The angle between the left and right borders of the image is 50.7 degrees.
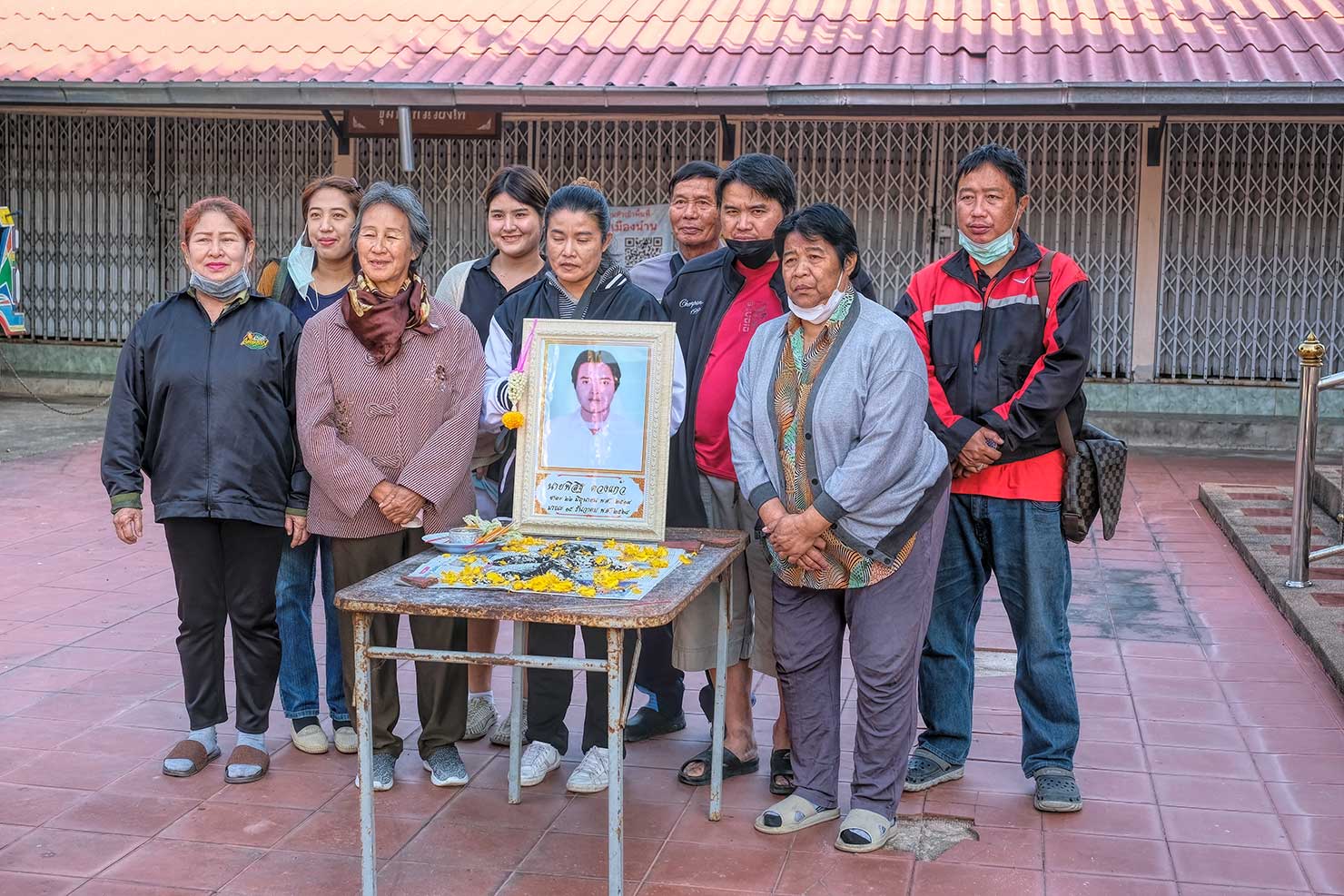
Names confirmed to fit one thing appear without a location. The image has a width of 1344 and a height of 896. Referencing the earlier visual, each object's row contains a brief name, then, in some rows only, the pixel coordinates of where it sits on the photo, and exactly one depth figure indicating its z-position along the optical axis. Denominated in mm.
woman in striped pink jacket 4164
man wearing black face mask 4293
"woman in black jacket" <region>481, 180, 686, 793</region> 4273
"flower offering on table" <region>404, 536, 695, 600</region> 3510
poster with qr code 11578
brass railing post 6562
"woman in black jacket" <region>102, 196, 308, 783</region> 4246
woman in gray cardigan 3785
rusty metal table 3297
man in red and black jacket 4066
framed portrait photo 4023
